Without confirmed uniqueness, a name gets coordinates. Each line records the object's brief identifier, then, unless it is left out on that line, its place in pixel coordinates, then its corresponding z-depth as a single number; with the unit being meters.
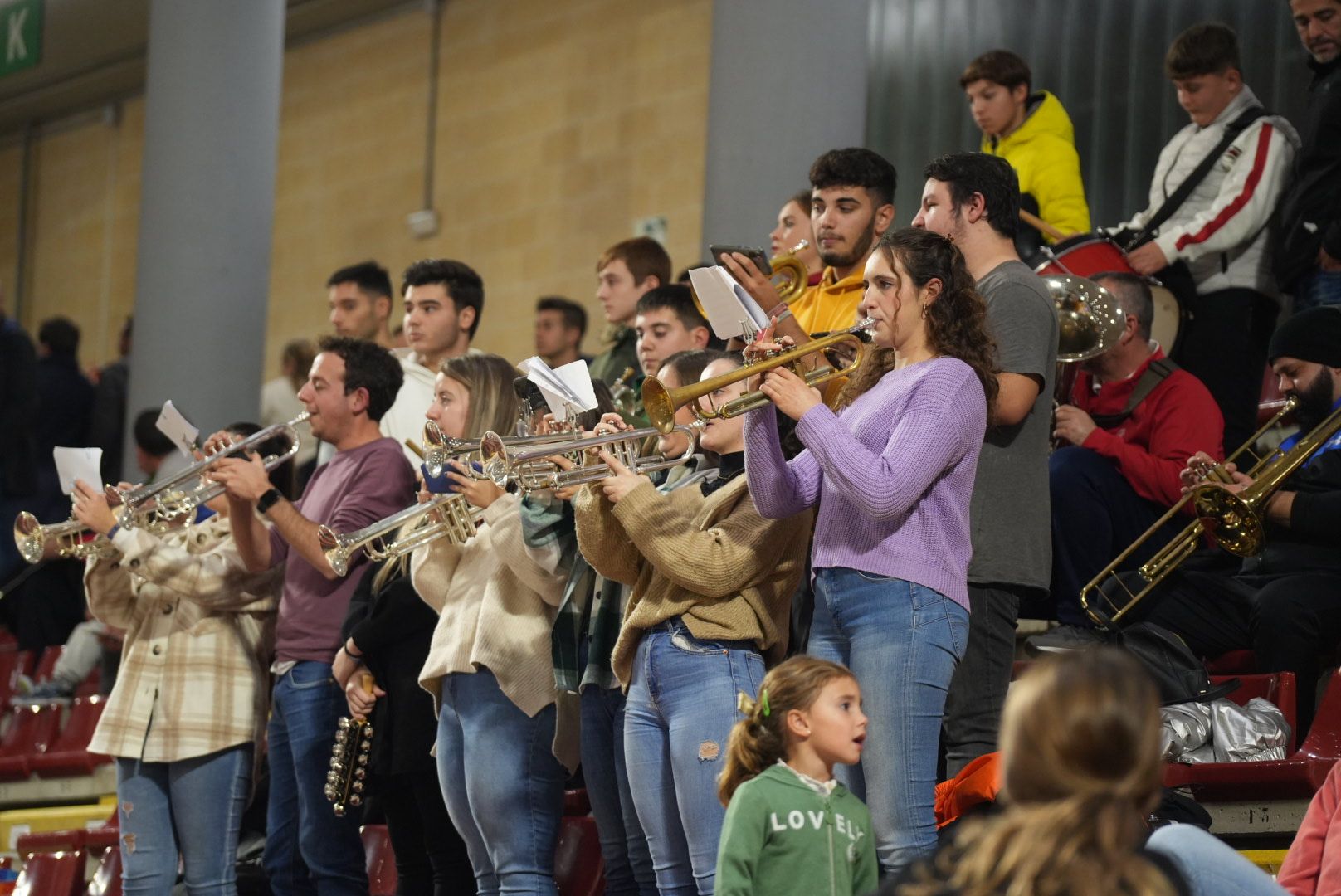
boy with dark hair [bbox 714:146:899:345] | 9.42
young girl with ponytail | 6.38
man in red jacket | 9.74
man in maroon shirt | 9.69
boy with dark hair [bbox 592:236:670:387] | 11.98
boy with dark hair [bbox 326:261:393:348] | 13.65
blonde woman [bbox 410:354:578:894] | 8.48
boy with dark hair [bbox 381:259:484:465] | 11.44
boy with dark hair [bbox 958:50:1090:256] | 12.21
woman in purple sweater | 6.58
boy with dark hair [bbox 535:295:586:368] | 15.51
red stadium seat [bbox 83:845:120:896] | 11.31
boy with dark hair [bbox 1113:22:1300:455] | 11.49
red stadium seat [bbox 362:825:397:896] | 10.54
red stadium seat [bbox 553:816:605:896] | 9.30
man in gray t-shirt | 7.24
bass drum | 11.11
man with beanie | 8.98
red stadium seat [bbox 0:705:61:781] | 15.23
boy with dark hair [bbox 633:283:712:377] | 9.64
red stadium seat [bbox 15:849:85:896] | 11.57
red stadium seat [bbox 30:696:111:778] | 14.77
